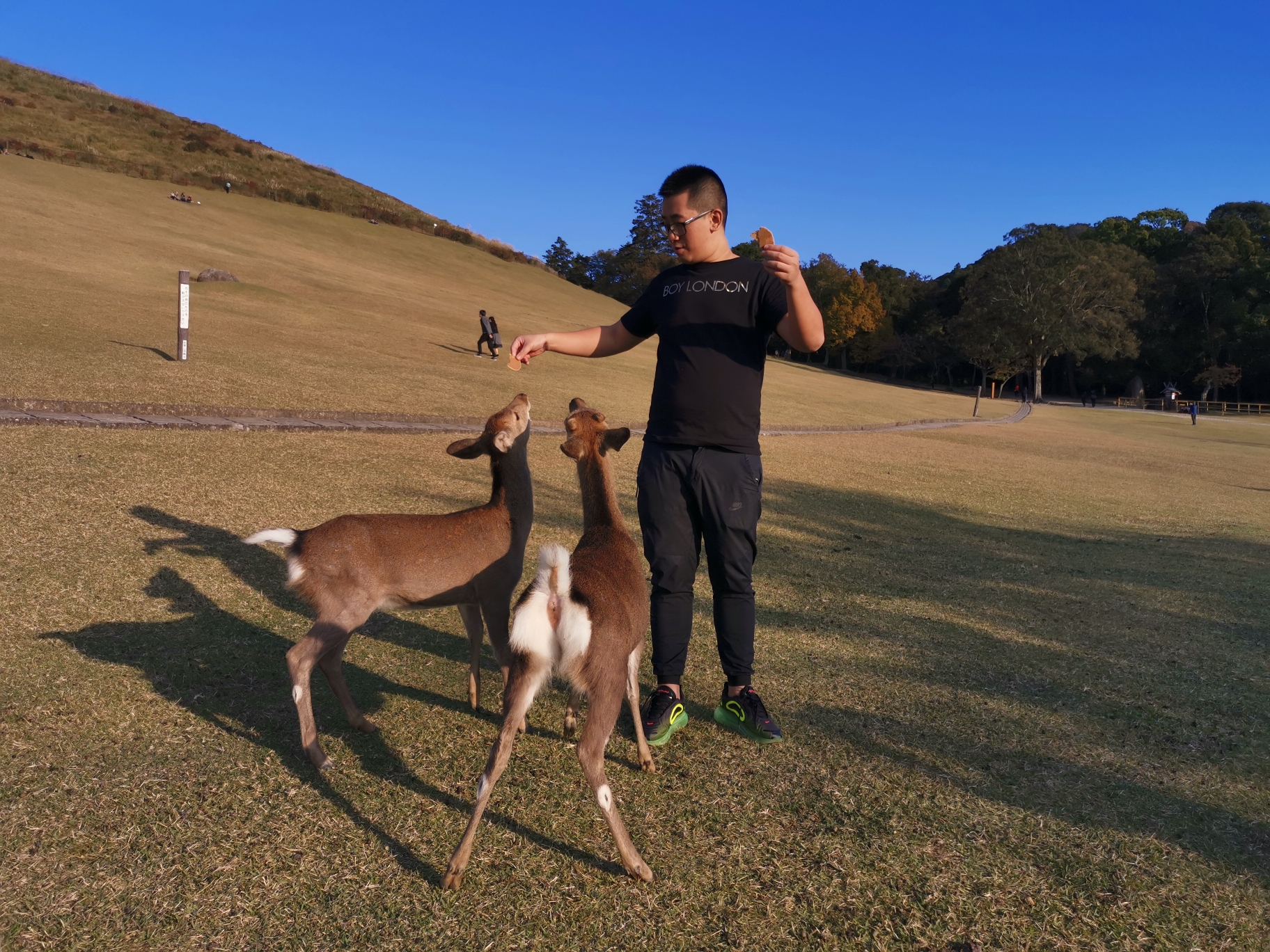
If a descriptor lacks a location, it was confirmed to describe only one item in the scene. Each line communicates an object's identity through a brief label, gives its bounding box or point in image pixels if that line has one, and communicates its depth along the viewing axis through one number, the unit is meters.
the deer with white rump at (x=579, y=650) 2.83
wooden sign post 14.45
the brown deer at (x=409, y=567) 3.70
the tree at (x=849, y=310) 77.19
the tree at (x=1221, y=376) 60.28
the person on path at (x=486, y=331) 25.17
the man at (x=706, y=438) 3.87
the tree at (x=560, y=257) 111.35
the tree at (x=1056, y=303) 60.34
